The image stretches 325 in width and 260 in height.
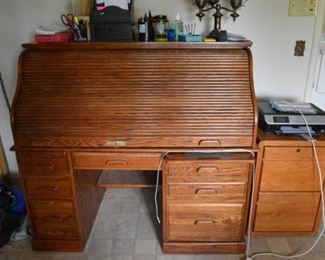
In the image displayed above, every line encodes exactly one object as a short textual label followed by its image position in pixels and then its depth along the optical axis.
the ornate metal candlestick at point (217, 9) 1.60
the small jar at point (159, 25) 1.58
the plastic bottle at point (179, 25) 1.64
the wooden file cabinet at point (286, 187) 1.51
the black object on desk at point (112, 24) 1.51
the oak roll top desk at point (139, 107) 1.41
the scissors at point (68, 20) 1.55
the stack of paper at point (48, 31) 1.48
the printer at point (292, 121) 1.52
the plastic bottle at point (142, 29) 1.56
